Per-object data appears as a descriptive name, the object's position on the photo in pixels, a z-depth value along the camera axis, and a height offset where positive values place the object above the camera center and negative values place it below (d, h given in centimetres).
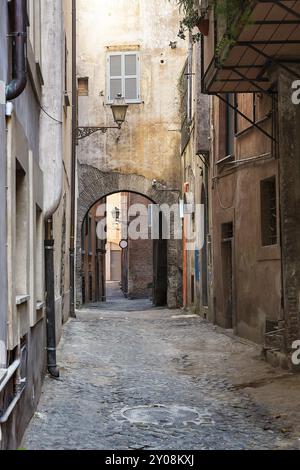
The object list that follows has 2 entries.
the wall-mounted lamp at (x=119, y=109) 1775 +342
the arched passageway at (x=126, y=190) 2216 +174
